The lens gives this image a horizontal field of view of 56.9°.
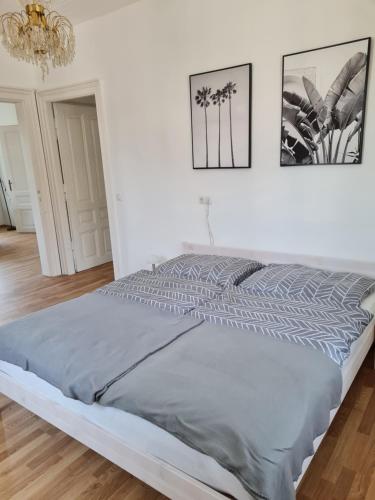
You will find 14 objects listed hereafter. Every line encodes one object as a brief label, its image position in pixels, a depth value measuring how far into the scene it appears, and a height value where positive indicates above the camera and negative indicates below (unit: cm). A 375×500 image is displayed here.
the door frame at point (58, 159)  373 +8
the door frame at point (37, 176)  407 -11
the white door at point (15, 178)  708 -19
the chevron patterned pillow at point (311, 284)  212 -83
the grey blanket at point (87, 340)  157 -90
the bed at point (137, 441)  124 -113
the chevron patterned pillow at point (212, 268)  255 -83
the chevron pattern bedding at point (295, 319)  170 -89
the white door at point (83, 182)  443 -22
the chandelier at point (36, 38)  193 +73
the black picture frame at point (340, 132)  227 +12
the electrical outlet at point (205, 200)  321 -38
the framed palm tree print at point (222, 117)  280 +33
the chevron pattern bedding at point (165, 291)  222 -88
